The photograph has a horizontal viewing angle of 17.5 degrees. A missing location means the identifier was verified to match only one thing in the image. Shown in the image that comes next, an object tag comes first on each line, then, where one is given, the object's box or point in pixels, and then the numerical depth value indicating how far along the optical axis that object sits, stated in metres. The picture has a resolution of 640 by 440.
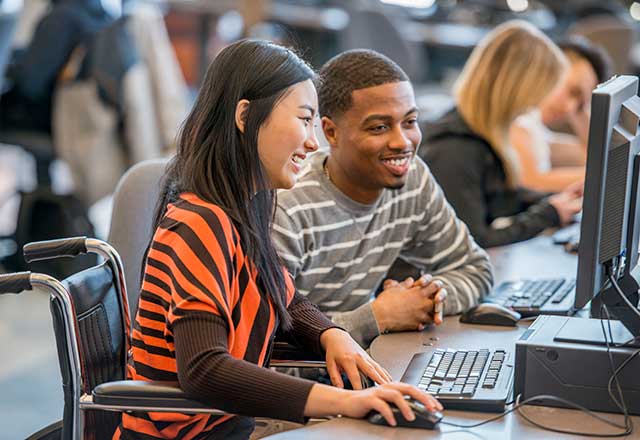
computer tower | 3.05
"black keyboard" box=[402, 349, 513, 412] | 3.05
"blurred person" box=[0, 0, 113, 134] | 5.54
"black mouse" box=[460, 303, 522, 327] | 3.45
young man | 3.45
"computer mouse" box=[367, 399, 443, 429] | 2.96
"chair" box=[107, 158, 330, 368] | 3.53
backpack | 5.53
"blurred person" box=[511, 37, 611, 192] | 4.80
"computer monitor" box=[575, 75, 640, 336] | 3.04
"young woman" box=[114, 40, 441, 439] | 3.03
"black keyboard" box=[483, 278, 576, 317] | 3.53
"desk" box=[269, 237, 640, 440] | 2.97
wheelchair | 3.06
